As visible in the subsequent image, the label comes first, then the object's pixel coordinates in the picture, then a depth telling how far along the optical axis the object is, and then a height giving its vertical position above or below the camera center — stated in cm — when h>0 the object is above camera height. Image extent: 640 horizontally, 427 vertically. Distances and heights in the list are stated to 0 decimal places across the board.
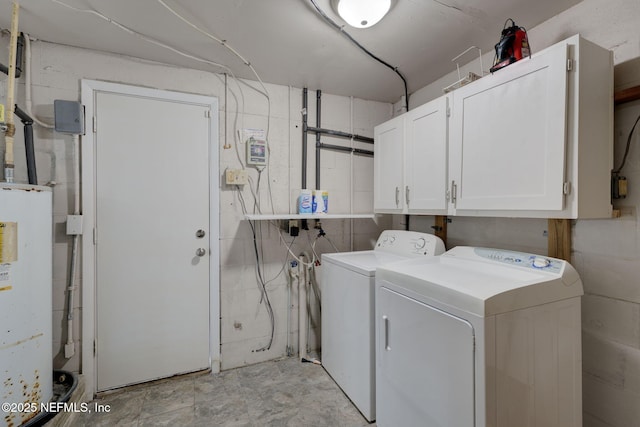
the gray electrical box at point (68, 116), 178 +62
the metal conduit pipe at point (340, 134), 256 +76
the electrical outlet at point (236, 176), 222 +29
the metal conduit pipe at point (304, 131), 253 +74
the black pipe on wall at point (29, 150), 171 +38
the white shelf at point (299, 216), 211 -3
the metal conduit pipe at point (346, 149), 263 +62
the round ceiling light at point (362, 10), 137 +103
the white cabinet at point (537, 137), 118 +37
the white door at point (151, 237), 196 -19
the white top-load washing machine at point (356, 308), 175 -68
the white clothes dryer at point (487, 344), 105 -56
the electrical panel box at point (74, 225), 183 -9
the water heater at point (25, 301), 135 -47
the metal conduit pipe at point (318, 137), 258 +70
